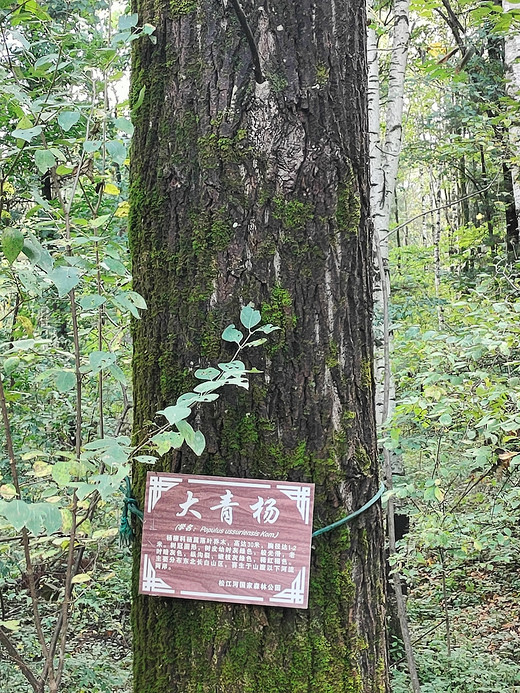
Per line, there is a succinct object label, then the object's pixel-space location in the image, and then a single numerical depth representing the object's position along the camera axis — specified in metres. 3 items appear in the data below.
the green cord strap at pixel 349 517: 1.34
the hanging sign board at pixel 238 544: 1.32
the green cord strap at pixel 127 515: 1.46
